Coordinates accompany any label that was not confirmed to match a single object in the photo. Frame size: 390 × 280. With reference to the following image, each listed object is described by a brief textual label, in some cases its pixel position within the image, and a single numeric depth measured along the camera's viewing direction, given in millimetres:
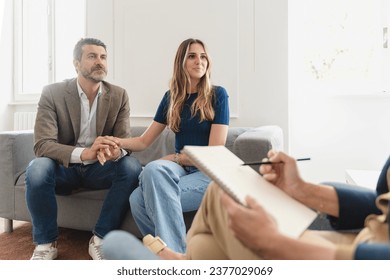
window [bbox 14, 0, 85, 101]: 3361
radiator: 3358
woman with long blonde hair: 1394
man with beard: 1622
